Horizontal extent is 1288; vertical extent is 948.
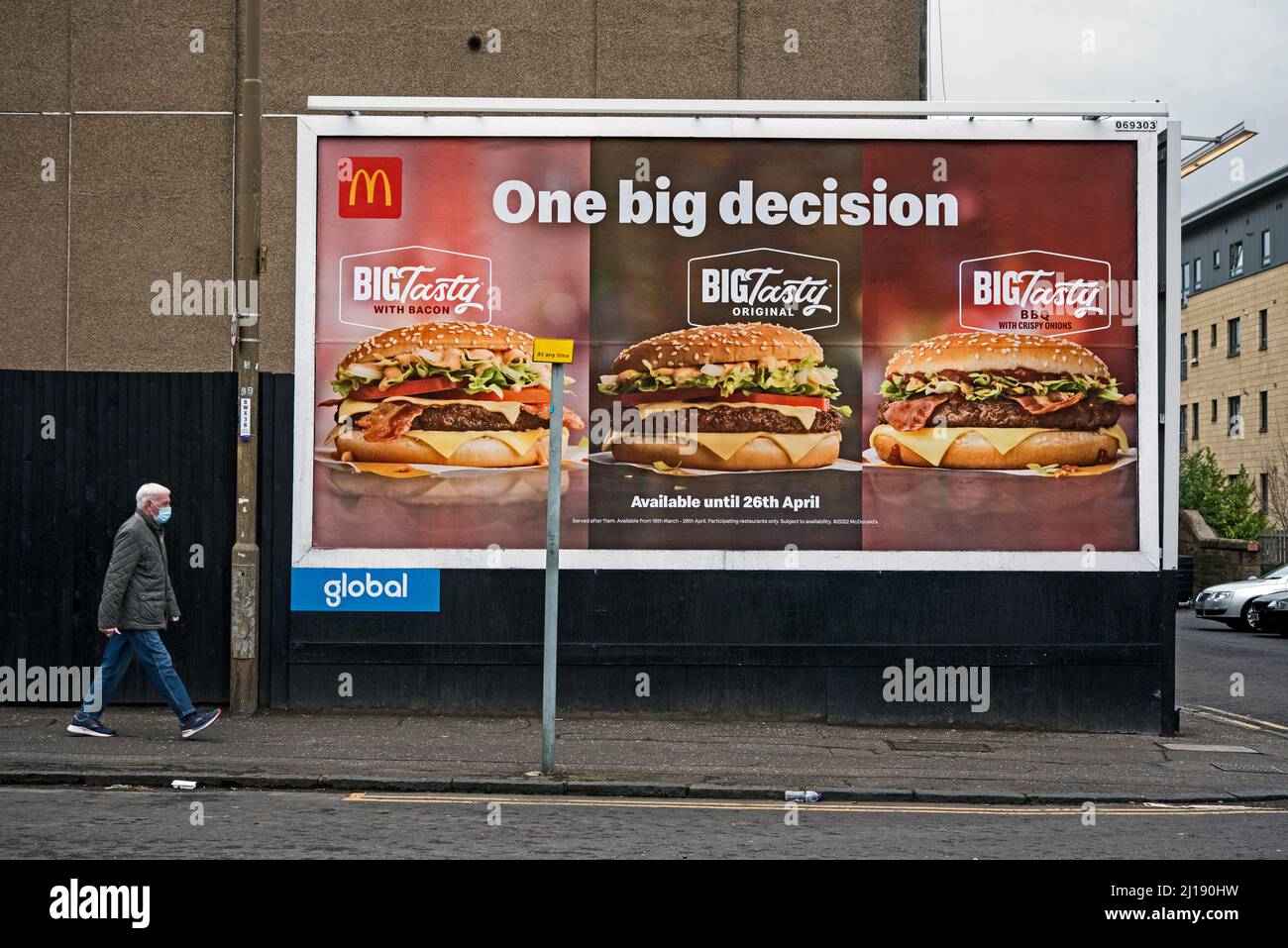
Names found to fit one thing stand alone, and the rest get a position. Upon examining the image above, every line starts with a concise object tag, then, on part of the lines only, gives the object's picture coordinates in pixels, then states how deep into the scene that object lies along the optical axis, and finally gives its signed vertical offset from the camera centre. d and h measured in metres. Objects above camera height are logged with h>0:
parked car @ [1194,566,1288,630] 26.37 -1.88
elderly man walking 11.41 -0.97
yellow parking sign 10.25 +0.99
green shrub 43.75 -0.20
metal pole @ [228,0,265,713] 12.72 +1.01
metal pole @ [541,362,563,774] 10.22 -1.01
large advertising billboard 13.28 +1.39
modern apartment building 63.59 +7.65
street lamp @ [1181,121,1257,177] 17.90 +4.38
